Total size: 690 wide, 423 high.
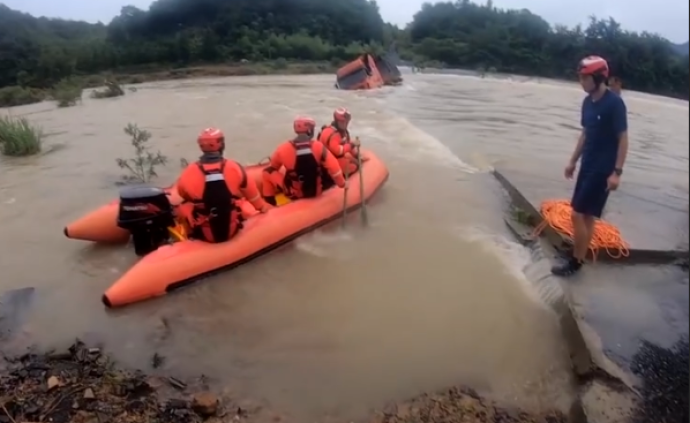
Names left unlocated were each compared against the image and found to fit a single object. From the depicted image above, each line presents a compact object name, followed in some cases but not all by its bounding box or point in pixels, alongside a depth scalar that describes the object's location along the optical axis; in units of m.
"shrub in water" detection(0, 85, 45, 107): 13.52
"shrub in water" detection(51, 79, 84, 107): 13.88
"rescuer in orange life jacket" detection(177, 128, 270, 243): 4.73
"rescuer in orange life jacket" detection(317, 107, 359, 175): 6.38
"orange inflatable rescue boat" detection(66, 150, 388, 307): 4.55
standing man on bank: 3.80
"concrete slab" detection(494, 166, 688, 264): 4.88
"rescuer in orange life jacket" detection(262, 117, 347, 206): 5.71
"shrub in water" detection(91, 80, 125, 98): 16.02
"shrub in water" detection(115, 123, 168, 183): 7.72
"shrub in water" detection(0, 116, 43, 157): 8.70
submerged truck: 17.59
